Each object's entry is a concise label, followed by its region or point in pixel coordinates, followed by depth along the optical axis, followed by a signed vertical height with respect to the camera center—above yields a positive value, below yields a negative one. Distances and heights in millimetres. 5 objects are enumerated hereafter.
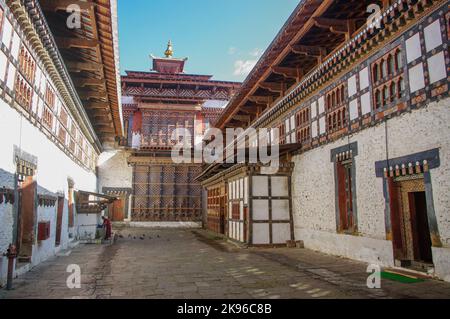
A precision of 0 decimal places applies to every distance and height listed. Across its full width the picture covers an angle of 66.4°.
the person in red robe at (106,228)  16109 -954
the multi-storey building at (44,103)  7238 +2931
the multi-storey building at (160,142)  27359 +5270
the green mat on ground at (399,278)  7350 -1617
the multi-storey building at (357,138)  7668 +1926
